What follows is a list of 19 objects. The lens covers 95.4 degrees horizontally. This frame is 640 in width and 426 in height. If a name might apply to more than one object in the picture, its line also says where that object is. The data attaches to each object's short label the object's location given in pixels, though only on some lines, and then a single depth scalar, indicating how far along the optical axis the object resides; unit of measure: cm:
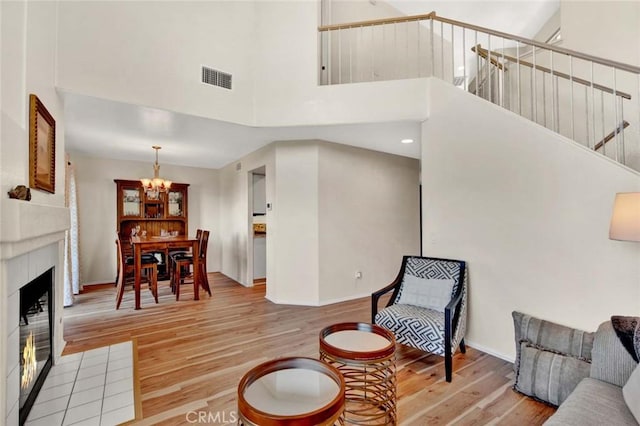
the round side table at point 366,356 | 149
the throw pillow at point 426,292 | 265
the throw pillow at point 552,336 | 190
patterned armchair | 231
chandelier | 490
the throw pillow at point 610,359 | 149
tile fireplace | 137
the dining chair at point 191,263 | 451
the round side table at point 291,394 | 100
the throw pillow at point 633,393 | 124
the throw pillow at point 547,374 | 183
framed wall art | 198
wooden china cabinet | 570
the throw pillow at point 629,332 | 148
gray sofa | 130
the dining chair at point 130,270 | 406
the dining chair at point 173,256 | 488
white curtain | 425
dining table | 400
